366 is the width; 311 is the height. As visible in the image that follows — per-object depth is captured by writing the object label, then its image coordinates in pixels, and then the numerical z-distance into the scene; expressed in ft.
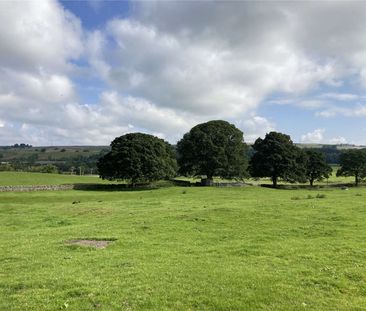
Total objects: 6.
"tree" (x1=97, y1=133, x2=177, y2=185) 277.64
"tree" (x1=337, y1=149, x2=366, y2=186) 367.45
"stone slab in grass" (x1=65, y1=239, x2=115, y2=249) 68.97
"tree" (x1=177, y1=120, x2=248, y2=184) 307.78
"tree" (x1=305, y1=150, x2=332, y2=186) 360.48
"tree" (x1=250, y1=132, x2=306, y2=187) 316.81
